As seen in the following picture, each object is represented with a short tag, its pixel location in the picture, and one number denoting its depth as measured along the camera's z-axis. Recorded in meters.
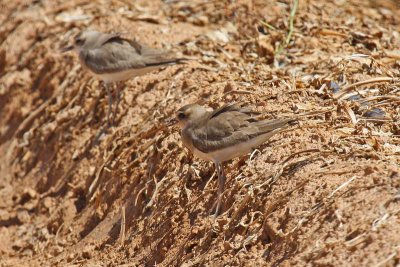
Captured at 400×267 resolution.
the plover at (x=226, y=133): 16.08
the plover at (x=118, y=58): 21.30
